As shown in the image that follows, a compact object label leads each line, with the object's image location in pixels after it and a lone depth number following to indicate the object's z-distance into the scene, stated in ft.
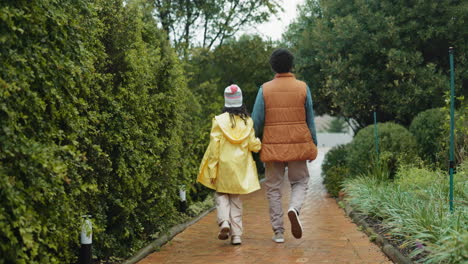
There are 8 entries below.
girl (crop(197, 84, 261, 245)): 21.98
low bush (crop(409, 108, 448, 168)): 37.09
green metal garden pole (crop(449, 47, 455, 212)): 19.12
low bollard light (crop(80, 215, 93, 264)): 16.38
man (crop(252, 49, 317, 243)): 22.11
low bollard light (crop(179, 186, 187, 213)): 29.40
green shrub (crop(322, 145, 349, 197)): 40.85
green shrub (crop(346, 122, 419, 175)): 36.47
